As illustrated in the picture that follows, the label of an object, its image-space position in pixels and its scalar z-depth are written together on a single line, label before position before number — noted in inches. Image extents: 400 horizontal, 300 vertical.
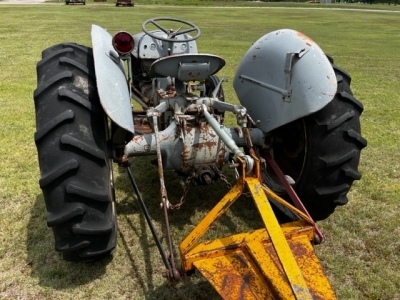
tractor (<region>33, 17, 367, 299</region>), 94.3
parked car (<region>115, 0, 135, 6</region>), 1481.3
